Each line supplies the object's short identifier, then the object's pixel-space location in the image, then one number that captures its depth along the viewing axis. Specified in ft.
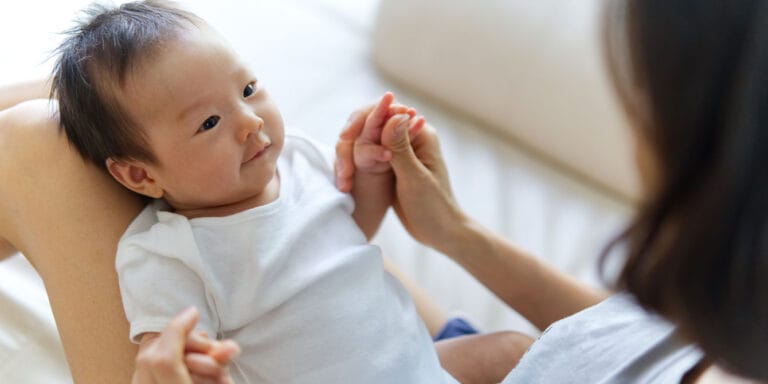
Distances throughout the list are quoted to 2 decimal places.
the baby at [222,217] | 2.60
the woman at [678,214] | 1.61
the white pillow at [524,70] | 4.19
